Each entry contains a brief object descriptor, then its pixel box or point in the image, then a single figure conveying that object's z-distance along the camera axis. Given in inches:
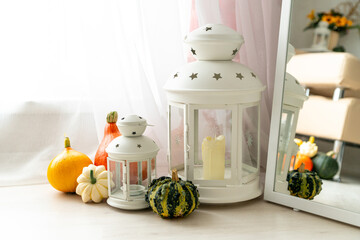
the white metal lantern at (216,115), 42.4
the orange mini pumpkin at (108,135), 50.1
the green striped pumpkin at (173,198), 40.0
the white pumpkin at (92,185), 45.7
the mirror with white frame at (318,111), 39.9
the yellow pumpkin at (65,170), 47.3
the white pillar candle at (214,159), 45.1
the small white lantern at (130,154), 42.6
